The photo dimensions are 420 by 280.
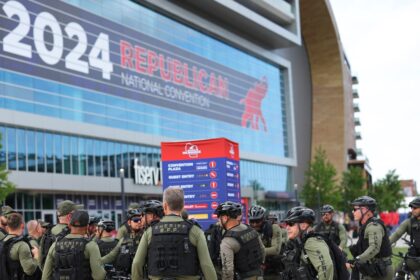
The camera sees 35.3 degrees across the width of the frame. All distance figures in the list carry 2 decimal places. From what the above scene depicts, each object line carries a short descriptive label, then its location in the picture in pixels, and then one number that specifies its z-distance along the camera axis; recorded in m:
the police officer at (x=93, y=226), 10.36
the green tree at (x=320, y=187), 68.50
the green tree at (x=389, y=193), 85.12
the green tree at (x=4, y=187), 29.09
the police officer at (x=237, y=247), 7.14
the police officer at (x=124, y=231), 11.24
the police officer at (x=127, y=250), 9.24
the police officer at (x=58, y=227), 8.61
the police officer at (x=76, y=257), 7.18
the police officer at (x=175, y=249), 6.25
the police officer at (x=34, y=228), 10.05
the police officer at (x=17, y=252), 7.96
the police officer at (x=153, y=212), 7.48
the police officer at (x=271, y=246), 9.65
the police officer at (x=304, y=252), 6.33
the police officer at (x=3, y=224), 9.13
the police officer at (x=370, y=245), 8.61
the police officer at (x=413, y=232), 9.90
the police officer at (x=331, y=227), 12.31
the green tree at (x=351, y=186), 76.19
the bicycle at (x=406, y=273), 10.21
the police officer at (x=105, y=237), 10.53
